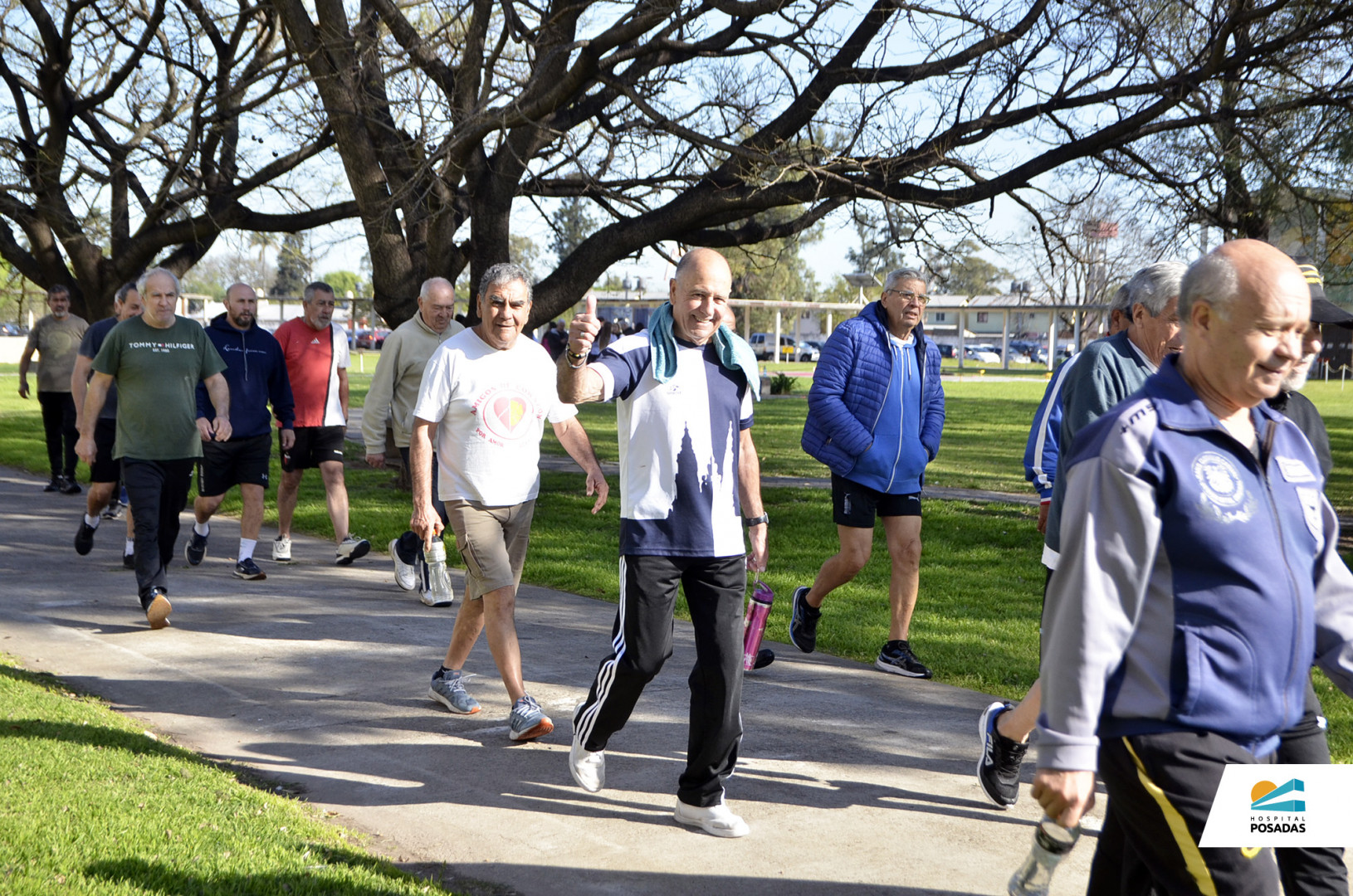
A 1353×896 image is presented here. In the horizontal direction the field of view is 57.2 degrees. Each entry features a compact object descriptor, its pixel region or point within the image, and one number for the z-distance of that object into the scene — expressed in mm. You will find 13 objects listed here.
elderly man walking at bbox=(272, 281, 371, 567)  9602
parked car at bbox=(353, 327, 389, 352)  76319
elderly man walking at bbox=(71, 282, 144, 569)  9492
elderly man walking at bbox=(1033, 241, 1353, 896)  2428
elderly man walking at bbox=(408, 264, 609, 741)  5391
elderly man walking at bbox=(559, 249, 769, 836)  4316
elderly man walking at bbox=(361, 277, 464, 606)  8188
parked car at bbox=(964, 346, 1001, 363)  84688
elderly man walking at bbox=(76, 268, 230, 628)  7414
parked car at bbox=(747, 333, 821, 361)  76688
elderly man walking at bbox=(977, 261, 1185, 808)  4250
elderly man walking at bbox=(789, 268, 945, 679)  6340
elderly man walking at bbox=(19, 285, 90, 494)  13078
